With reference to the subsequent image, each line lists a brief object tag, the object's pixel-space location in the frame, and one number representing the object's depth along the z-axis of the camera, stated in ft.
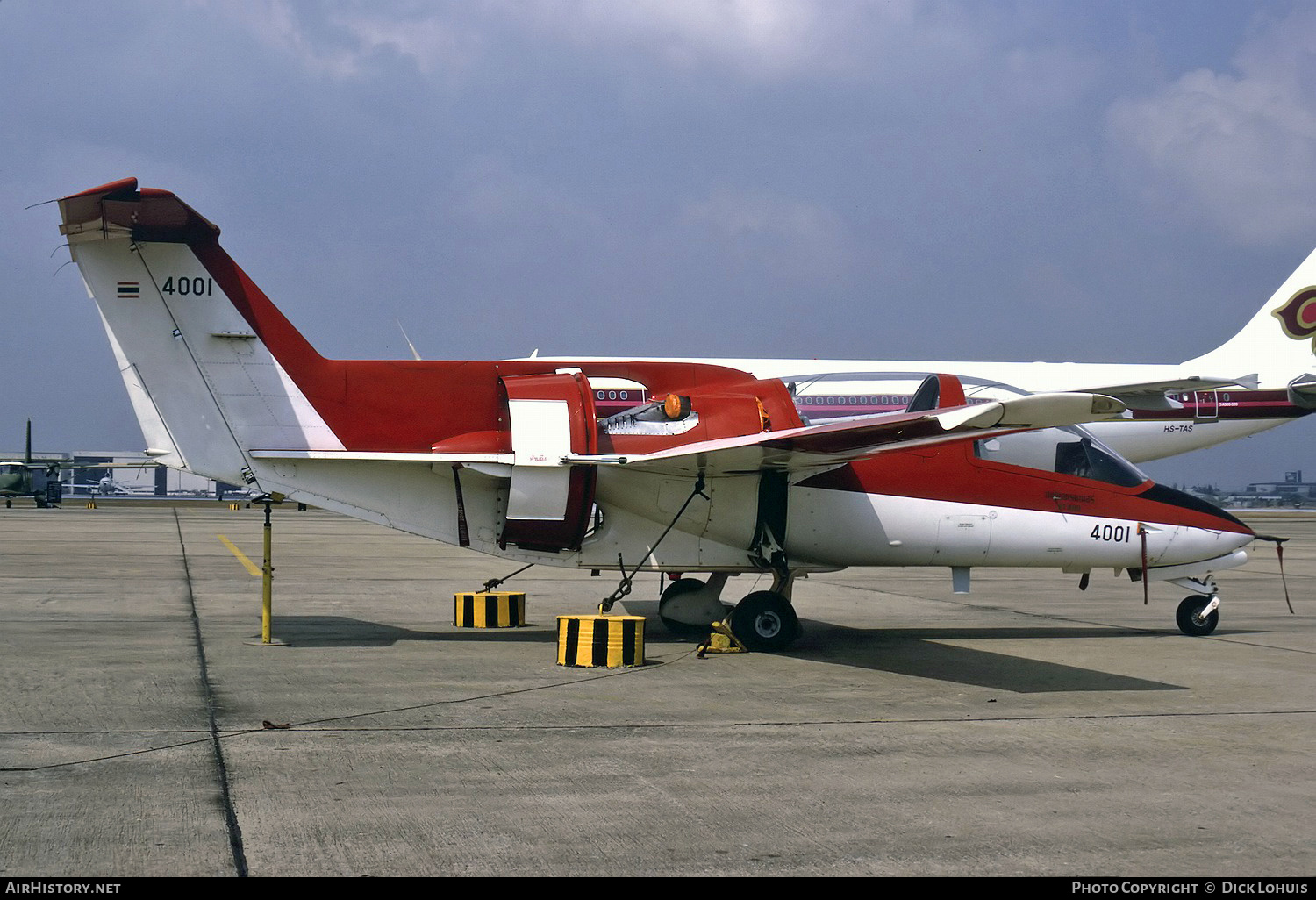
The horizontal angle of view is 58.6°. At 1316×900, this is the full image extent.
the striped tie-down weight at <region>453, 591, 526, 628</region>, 46.39
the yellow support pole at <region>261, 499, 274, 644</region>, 39.45
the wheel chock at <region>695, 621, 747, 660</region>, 39.93
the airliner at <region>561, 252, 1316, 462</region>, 91.81
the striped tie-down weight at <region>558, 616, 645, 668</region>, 36.19
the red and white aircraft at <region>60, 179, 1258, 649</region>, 38.29
